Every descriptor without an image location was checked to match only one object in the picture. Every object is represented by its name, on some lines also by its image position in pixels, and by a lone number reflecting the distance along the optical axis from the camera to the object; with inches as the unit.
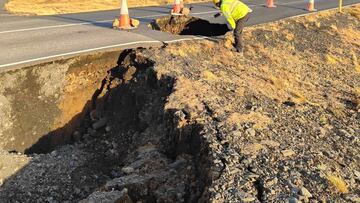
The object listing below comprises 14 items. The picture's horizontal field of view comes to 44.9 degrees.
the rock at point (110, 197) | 218.4
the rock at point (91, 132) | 327.8
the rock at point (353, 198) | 189.6
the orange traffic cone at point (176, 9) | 508.9
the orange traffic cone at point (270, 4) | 713.6
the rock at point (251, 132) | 241.0
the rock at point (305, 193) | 186.2
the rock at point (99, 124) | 330.6
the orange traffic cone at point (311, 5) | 686.0
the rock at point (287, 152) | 223.0
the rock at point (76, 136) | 329.7
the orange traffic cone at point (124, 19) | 448.1
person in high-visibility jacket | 394.3
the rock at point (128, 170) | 249.6
